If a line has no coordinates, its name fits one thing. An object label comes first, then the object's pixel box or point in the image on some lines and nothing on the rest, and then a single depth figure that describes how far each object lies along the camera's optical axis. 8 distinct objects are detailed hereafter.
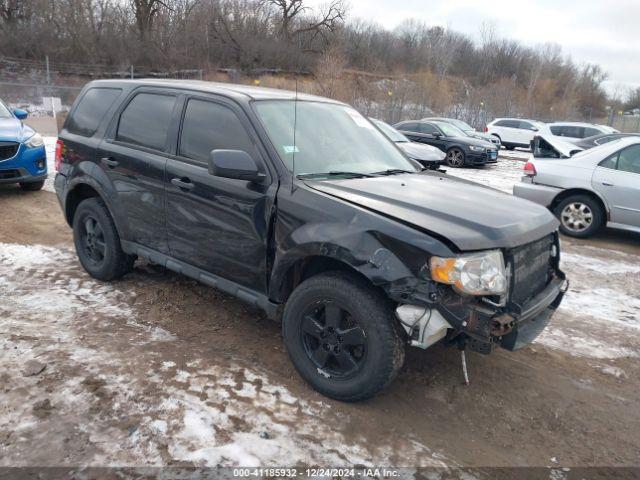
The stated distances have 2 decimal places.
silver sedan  7.19
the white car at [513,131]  24.25
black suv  2.72
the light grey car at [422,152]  11.49
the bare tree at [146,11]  38.91
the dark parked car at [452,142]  15.35
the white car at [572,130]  20.58
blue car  7.55
